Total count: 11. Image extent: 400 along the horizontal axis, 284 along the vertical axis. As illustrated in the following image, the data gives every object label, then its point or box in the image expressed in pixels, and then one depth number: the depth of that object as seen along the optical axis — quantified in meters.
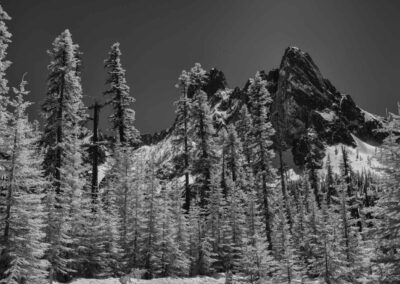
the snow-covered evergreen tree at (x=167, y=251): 24.83
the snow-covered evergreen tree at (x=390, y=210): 14.16
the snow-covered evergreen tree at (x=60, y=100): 24.12
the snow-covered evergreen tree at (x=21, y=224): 14.01
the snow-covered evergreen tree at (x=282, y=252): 21.19
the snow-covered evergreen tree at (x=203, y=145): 36.28
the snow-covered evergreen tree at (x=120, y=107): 31.78
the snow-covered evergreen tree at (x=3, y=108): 14.62
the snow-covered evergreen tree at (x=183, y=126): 35.72
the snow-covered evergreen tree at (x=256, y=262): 19.38
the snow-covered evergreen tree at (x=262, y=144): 32.62
